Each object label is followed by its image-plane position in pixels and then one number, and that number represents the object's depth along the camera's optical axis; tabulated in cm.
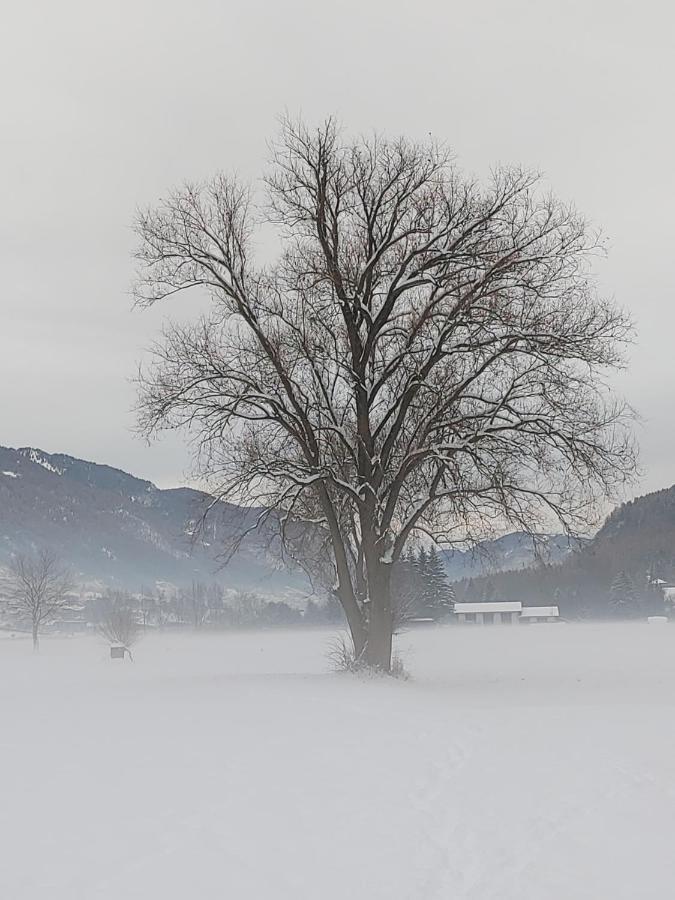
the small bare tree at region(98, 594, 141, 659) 7798
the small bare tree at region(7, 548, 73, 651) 9331
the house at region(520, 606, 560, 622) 14325
